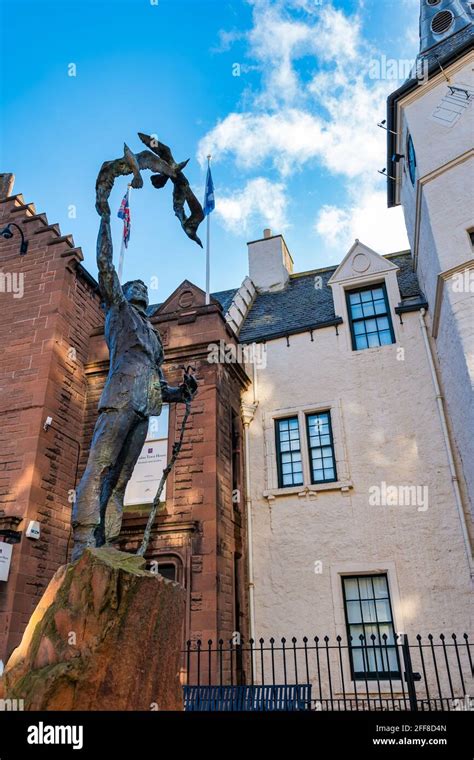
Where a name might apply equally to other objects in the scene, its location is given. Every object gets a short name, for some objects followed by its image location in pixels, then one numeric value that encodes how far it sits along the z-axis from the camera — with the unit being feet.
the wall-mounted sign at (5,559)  32.76
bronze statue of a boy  15.80
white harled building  39.11
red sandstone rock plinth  11.85
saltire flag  58.83
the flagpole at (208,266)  49.55
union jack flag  58.03
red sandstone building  35.37
